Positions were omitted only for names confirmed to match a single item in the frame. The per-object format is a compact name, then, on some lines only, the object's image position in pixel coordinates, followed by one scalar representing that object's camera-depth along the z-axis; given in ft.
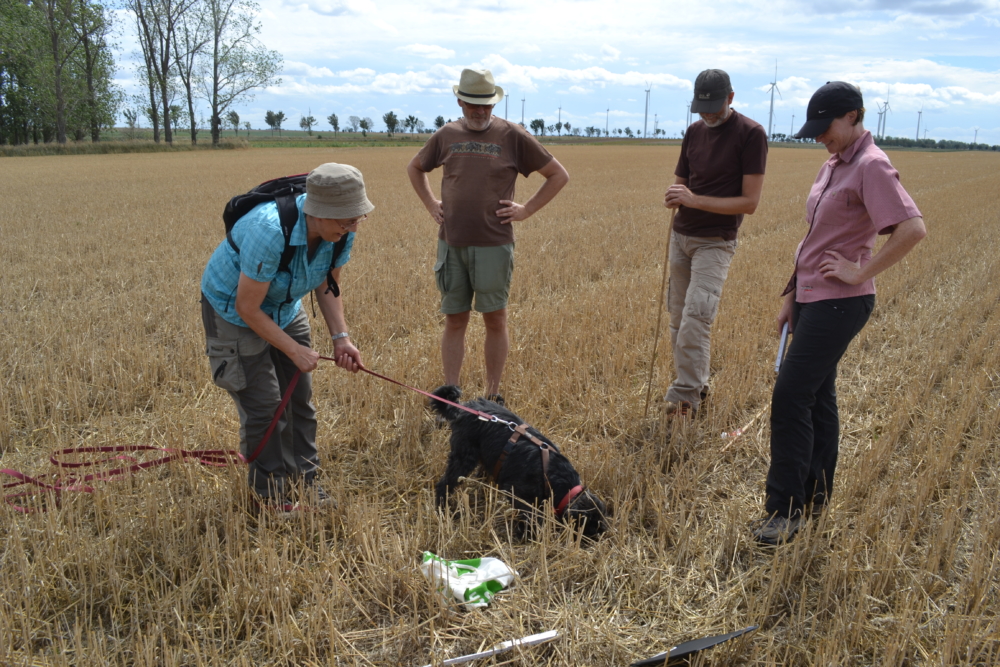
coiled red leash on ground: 10.51
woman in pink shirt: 8.82
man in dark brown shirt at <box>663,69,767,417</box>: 12.73
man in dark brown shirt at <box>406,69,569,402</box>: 13.84
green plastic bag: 8.73
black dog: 10.19
